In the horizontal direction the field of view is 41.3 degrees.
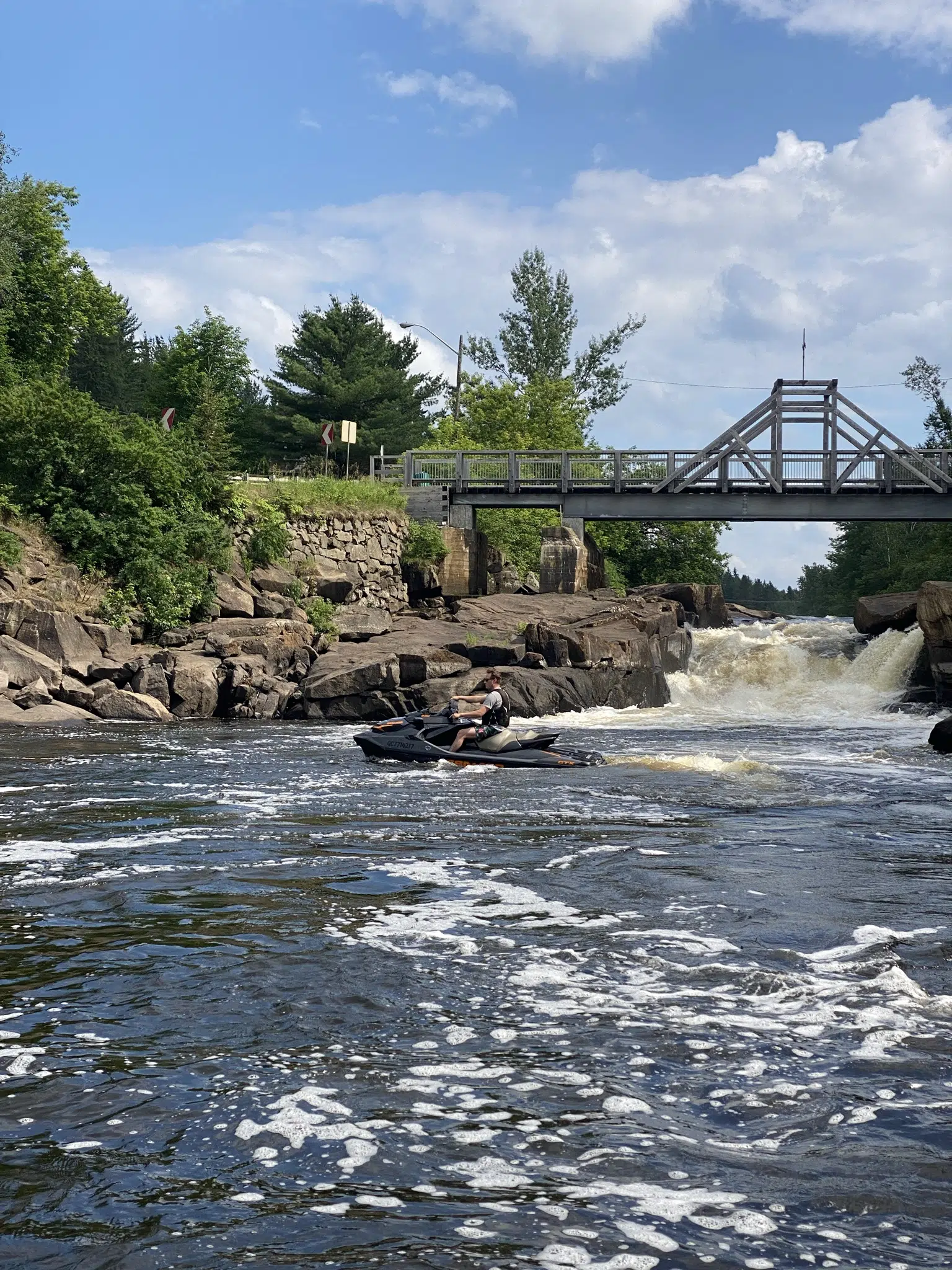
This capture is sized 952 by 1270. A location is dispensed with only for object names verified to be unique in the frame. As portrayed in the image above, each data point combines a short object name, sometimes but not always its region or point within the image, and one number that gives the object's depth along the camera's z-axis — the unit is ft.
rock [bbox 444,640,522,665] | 87.66
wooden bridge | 122.11
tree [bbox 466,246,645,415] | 216.33
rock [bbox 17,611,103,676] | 76.69
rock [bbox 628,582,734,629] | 145.59
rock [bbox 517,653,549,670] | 87.76
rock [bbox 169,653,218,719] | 77.30
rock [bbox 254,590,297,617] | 96.27
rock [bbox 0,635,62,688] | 72.49
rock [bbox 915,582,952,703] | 90.07
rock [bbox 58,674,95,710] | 73.10
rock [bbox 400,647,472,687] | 82.02
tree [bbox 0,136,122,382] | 130.82
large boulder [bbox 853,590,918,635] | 112.27
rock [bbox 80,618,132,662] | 80.18
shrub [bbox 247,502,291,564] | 104.63
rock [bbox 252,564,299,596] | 100.99
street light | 164.45
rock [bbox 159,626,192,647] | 85.76
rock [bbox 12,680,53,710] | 70.28
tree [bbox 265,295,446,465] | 166.71
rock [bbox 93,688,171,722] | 72.95
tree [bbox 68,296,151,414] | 188.03
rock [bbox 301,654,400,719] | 79.61
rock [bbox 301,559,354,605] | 104.94
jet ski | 54.70
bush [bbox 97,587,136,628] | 85.81
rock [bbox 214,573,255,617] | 94.22
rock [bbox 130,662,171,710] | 76.59
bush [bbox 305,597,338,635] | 97.14
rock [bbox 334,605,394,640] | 95.35
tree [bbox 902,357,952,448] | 200.23
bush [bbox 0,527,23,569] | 83.97
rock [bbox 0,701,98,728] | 67.51
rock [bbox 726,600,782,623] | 168.14
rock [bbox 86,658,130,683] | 76.48
